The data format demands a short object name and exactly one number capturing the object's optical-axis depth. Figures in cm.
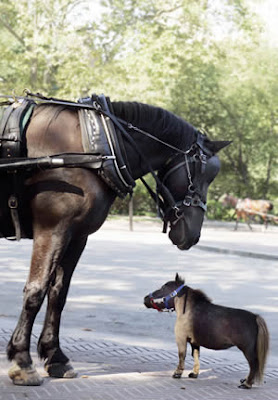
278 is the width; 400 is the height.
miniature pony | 535
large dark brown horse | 497
